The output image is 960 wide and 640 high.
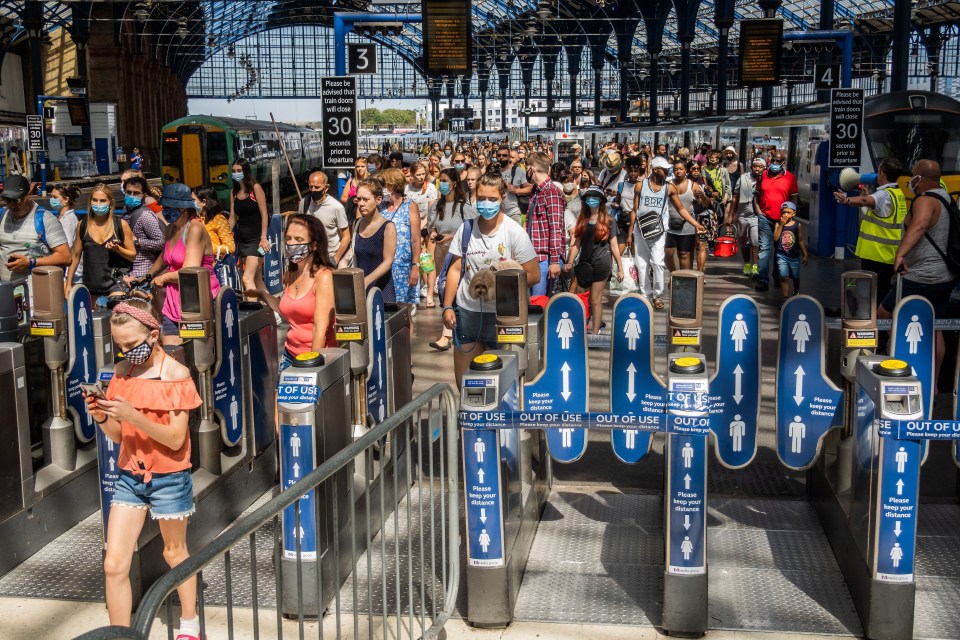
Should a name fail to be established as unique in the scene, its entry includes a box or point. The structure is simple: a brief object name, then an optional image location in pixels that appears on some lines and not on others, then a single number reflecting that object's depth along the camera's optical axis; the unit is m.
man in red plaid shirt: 9.59
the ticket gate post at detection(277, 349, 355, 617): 4.82
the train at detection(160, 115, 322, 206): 31.78
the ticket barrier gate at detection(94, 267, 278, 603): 6.11
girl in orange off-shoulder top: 4.39
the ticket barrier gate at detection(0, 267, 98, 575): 5.69
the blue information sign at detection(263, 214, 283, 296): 14.20
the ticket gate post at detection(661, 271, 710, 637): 4.63
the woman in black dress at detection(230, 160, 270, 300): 12.73
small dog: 6.66
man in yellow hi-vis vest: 9.52
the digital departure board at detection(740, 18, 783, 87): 27.03
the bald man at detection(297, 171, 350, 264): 10.55
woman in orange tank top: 6.10
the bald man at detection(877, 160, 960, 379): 8.20
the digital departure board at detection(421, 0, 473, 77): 20.16
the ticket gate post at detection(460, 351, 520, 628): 4.72
